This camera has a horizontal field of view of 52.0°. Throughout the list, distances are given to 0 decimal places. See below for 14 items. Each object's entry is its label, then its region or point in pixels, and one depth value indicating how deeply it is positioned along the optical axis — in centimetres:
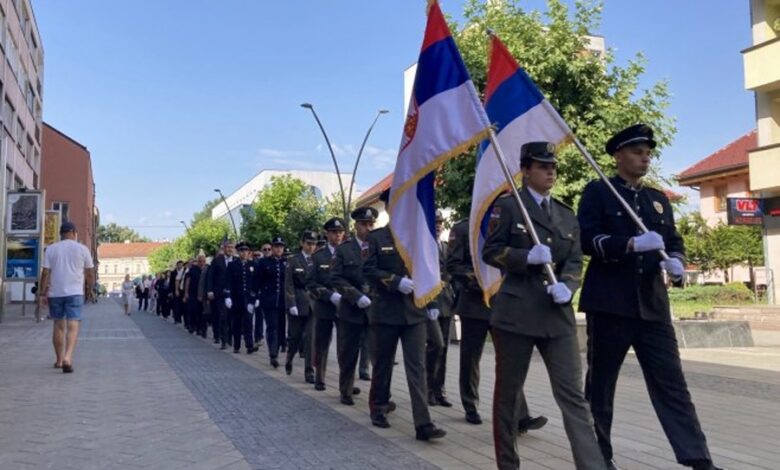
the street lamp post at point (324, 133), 3450
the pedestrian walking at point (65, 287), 1126
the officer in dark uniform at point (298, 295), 1131
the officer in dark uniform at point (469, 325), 737
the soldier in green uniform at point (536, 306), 464
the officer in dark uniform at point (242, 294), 1420
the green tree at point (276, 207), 4916
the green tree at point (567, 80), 2470
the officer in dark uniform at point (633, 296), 500
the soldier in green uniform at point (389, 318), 685
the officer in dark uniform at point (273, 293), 1266
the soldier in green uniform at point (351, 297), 850
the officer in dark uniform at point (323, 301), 983
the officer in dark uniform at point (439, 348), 816
